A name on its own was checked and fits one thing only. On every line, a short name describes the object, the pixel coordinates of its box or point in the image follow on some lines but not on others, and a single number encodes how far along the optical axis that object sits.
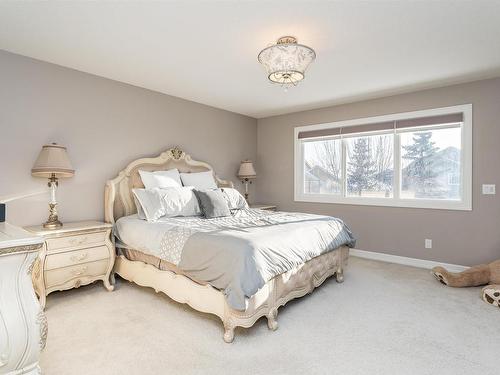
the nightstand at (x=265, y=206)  4.91
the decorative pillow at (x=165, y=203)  3.21
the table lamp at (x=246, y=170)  5.05
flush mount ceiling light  2.31
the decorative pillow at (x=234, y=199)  3.85
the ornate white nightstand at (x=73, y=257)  2.64
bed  2.12
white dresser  1.38
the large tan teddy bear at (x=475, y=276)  3.08
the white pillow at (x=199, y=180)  4.04
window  3.75
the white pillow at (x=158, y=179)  3.63
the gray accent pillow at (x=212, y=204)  3.44
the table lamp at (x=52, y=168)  2.81
